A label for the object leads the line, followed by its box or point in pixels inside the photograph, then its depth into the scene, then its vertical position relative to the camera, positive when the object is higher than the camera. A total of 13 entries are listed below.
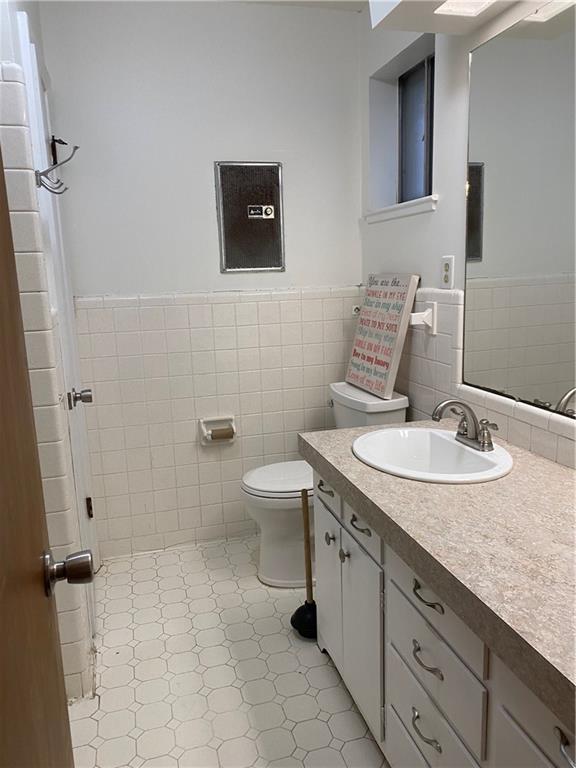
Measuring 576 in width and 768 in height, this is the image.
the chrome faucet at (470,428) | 1.60 -0.45
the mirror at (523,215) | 1.49 +0.16
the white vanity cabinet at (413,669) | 0.92 -0.81
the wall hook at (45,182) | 1.68 +0.34
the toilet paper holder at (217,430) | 2.73 -0.71
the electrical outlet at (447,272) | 2.04 +0.01
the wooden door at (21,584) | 0.64 -0.38
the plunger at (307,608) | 2.07 -1.21
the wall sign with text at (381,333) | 2.32 -0.24
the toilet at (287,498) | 2.30 -0.88
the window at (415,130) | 2.44 +0.66
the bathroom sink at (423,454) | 1.52 -0.52
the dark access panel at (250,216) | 2.62 +0.31
